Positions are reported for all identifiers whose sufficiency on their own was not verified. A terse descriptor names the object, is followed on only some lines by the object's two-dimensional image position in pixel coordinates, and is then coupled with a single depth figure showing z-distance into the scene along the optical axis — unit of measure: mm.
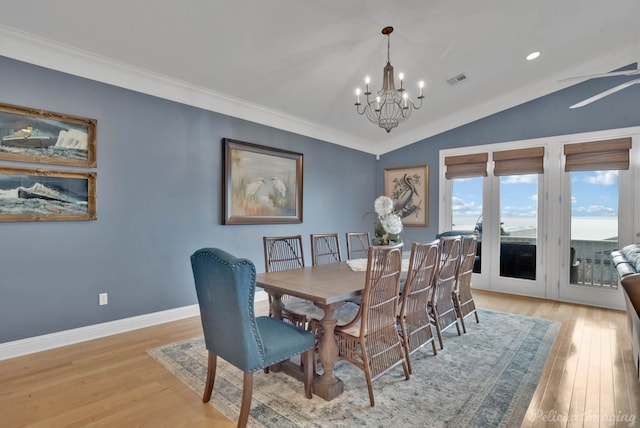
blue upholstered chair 1696
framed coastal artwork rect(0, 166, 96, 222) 2654
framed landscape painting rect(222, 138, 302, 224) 4105
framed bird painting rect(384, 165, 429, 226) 5898
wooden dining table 2023
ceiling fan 2668
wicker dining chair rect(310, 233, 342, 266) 3457
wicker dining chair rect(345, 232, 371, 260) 3787
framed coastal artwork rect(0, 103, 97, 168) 2652
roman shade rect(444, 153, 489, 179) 5254
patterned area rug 1911
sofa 1763
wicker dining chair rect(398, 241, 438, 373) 2443
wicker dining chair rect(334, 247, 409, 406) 2051
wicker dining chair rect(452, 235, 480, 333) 3328
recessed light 3944
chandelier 3025
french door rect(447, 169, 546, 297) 4891
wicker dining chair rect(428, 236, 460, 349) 2924
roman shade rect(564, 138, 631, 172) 4199
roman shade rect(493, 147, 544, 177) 4781
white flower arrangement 2893
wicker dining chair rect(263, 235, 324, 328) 2447
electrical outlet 3116
